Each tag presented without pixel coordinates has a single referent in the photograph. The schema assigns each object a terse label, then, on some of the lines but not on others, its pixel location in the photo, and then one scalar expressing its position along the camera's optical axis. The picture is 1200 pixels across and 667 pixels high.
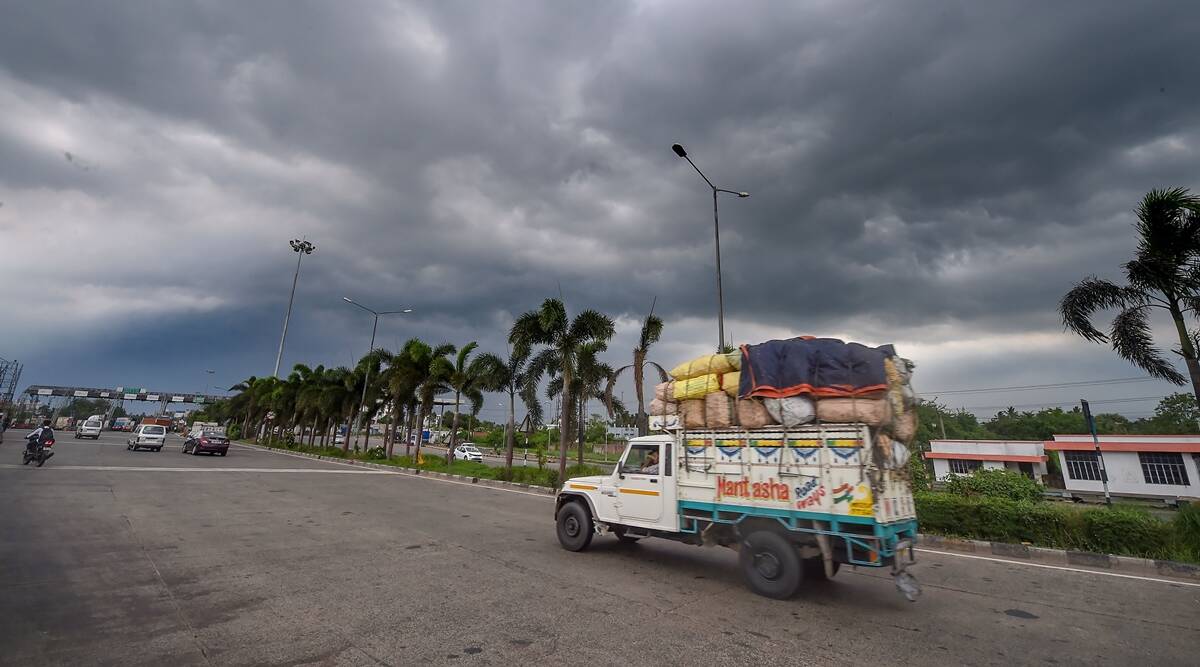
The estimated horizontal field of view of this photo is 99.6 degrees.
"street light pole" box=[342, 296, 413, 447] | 35.44
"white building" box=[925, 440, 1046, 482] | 37.81
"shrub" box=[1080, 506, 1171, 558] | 9.05
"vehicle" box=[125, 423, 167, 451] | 31.91
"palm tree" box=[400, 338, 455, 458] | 29.45
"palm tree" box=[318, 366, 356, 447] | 40.03
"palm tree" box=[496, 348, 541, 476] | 23.33
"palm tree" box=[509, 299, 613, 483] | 21.53
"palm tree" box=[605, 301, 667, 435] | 19.83
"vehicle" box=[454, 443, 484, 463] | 42.99
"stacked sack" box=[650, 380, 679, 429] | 7.89
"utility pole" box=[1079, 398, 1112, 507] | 20.44
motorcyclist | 18.03
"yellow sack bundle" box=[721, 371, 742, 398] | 7.13
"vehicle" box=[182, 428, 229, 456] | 30.75
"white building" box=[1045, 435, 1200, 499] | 28.72
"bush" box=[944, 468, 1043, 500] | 13.88
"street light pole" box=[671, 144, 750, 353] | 14.46
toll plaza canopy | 100.88
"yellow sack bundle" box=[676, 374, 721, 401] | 7.34
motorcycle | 18.07
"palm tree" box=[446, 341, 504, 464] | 26.44
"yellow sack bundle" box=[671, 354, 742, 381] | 7.38
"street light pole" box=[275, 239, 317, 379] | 62.61
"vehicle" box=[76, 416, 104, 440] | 45.94
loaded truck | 5.88
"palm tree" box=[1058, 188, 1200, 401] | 10.65
